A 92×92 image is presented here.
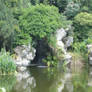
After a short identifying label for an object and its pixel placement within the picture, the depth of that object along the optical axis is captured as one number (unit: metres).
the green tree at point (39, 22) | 22.67
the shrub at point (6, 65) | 16.88
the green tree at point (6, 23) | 20.06
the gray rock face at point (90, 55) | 24.53
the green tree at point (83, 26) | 27.32
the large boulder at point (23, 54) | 22.19
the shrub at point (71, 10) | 29.33
